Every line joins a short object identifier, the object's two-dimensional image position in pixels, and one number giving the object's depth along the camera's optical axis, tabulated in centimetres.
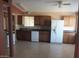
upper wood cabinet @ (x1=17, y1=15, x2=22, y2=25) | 440
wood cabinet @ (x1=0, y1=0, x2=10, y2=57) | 122
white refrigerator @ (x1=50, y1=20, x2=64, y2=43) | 401
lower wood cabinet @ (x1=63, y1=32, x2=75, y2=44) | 404
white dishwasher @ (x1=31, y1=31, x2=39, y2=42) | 417
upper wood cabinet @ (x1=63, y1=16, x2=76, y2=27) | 419
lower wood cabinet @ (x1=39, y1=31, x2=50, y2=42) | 416
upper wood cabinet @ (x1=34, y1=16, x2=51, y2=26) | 432
